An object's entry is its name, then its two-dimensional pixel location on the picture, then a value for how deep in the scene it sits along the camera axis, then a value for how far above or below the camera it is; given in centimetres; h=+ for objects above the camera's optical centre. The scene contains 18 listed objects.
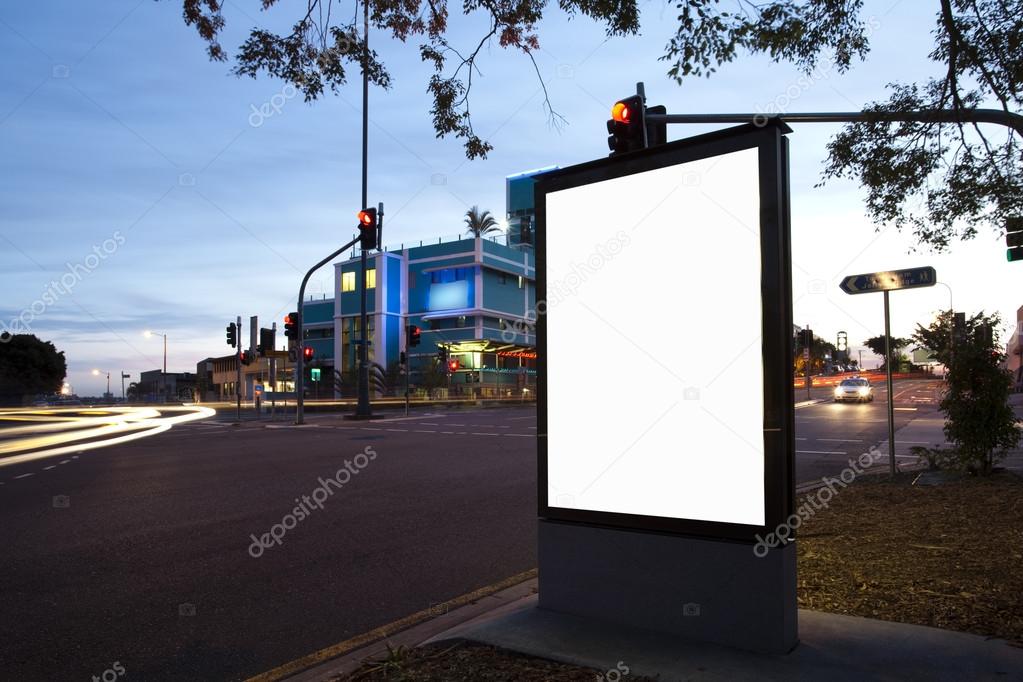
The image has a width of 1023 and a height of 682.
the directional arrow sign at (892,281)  887 +113
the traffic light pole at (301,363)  2546 +40
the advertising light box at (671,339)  335 +16
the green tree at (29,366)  7156 +95
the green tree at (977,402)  867 -43
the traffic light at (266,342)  3014 +133
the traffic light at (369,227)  2341 +481
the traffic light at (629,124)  725 +255
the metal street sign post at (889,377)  911 -12
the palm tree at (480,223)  7675 +1623
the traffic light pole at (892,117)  789 +288
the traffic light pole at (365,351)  2855 +89
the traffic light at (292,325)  2886 +196
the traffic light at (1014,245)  813 +144
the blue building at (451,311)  6575 +590
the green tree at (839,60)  733 +341
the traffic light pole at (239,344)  3198 +135
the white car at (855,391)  3700 -118
